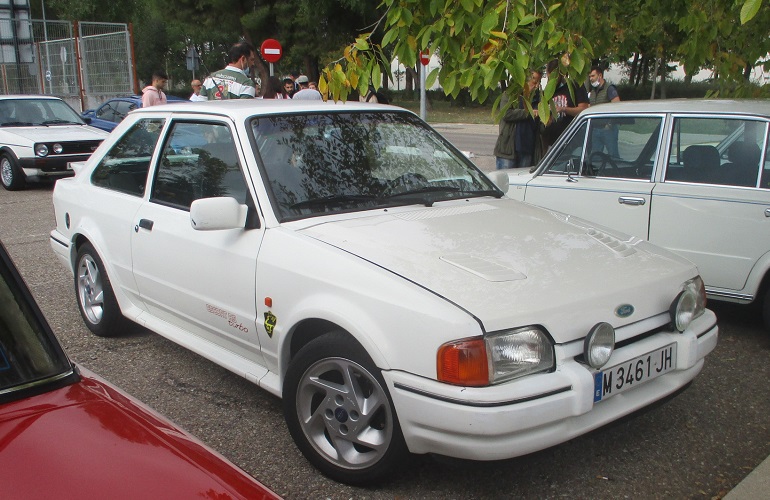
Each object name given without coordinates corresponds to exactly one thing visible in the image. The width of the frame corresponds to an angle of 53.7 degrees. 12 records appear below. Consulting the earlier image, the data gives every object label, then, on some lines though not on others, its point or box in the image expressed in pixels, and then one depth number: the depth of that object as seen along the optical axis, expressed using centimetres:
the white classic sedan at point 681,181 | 504
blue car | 1628
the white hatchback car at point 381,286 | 286
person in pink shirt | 1194
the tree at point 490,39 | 354
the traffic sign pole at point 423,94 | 804
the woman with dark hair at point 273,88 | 1168
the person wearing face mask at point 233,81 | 873
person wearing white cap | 1005
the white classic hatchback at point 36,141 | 1288
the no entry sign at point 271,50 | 1747
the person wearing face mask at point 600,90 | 1049
